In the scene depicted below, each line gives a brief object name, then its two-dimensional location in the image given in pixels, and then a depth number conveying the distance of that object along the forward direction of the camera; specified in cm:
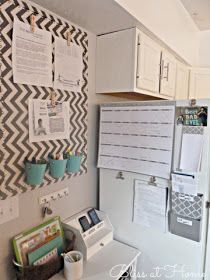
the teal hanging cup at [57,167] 134
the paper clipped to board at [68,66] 142
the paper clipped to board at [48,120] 130
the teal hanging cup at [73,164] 148
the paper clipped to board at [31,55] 119
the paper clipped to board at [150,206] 149
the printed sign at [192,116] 132
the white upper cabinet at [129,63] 154
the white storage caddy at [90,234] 146
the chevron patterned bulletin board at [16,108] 115
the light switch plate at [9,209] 120
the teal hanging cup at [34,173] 122
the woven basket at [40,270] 118
